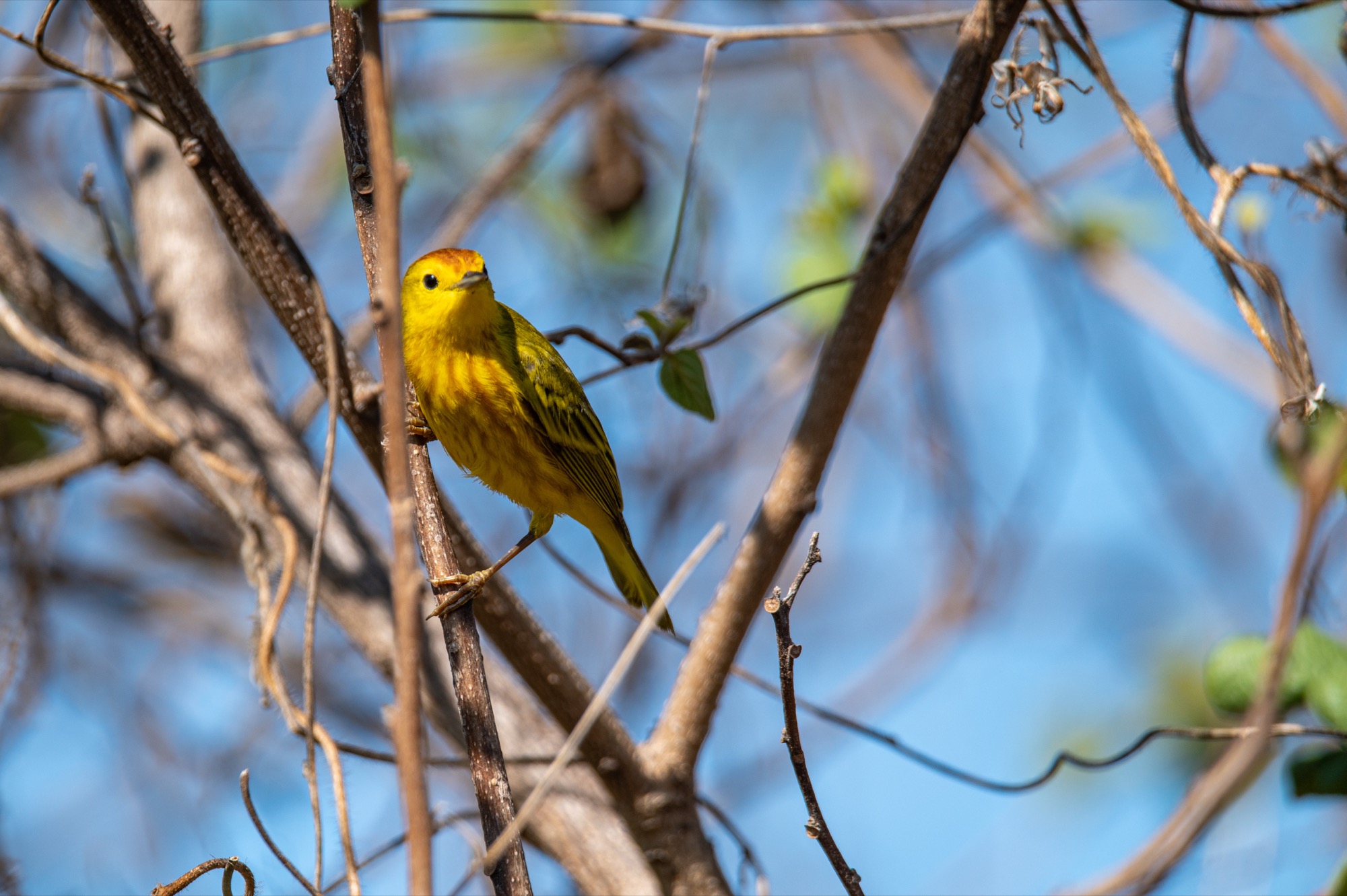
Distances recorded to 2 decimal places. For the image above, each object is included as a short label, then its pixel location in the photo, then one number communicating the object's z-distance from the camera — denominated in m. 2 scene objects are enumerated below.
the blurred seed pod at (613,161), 9.20
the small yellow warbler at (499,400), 5.89
